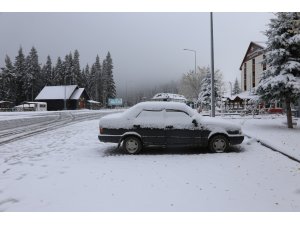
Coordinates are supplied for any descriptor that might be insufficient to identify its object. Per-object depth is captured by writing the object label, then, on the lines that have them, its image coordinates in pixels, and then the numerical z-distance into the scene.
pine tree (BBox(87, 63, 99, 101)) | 99.25
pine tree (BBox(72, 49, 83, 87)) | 88.07
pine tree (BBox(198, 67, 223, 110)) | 49.81
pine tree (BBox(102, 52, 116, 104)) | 96.81
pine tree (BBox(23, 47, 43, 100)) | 83.25
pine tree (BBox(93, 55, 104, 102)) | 99.12
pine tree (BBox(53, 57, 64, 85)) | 89.06
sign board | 94.12
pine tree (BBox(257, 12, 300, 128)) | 16.91
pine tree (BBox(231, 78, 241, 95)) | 105.09
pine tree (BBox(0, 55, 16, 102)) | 80.50
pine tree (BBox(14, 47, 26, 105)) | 83.31
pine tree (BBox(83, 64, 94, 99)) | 99.18
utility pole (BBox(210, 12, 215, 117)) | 17.97
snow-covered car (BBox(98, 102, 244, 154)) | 9.67
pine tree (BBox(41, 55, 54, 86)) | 90.88
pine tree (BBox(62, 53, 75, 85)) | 87.60
